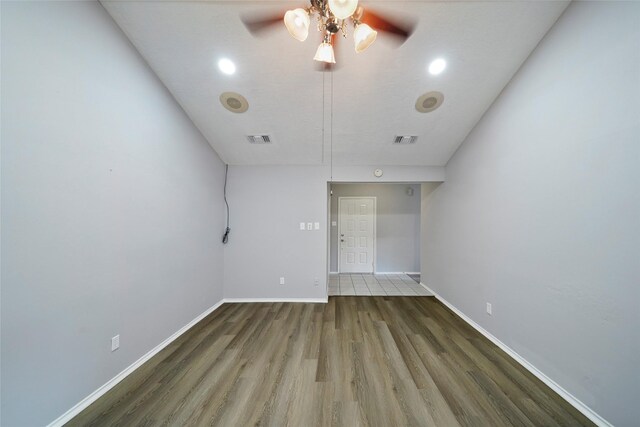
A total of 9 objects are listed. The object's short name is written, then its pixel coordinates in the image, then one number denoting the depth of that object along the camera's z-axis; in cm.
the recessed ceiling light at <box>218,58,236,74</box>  203
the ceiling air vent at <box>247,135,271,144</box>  294
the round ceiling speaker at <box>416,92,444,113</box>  232
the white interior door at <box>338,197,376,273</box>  540
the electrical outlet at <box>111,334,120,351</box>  172
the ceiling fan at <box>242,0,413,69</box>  119
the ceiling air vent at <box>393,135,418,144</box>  289
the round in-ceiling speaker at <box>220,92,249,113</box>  236
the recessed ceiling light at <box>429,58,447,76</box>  201
